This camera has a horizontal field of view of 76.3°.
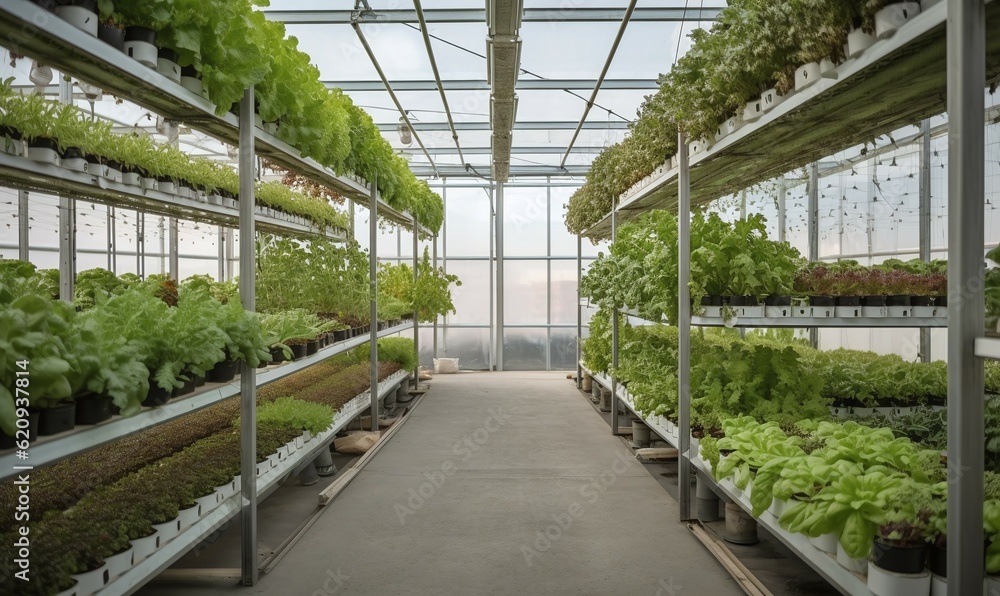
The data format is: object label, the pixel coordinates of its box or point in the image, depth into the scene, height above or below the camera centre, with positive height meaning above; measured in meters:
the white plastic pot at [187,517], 2.73 -0.96
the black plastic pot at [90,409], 2.07 -0.36
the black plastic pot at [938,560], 1.90 -0.80
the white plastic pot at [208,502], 2.90 -0.96
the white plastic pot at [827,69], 2.43 +0.87
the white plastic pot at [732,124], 3.34 +0.92
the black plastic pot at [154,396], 2.40 -0.37
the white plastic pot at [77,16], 2.08 +0.92
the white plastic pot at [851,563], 2.10 -0.90
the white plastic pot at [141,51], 2.43 +0.94
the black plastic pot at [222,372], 2.98 -0.35
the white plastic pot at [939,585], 1.87 -0.86
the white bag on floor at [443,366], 12.20 -1.34
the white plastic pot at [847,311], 3.45 -0.09
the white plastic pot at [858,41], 2.19 +0.88
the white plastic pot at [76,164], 2.94 +0.63
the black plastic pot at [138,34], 2.44 +1.01
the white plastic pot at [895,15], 2.03 +0.90
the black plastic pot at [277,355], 3.78 -0.35
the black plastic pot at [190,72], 2.82 +1.00
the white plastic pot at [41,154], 2.77 +0.62
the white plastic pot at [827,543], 2.26 -0.89
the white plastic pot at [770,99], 2.91 +0.91
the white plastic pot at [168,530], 2.56 -0.96
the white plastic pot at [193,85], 2.76 +0.93
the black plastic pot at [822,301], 3.48 -0.03
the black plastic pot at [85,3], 2.10 +0.97
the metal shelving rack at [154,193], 1.98 +0.76
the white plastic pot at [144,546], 2.39 -0.96
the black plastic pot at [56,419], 1.94 -0.37
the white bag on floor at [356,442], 5.96 -1.39
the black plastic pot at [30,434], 1.74 -0.38
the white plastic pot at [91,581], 2.08 -0.95
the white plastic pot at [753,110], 3.08 +0.91
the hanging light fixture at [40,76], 5.92 +2.11
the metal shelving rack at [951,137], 1.74 +0.63
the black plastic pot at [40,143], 2.79 +0.68
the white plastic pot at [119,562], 2.23 -0.95
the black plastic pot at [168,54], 2.66 +1.01
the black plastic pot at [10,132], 2.61 +0.69
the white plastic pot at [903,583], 1.89 -0.86
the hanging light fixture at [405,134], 9.55 +2.44
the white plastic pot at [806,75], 2.54 +0.90
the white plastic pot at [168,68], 2.60 +0.94
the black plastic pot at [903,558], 1.90 -0.79
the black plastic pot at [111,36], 2.26 +0.94
